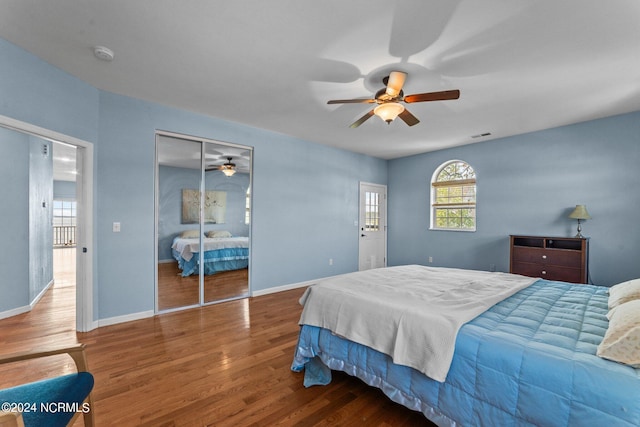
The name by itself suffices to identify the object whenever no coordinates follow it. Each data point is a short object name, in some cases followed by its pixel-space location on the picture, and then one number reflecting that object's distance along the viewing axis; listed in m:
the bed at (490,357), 1.07
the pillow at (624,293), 1.65
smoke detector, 2.22
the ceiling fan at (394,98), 2.28
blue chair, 1.07
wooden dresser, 3.62
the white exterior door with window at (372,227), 6.02
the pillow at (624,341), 1.07
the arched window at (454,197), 5.14
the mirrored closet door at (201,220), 3.51
